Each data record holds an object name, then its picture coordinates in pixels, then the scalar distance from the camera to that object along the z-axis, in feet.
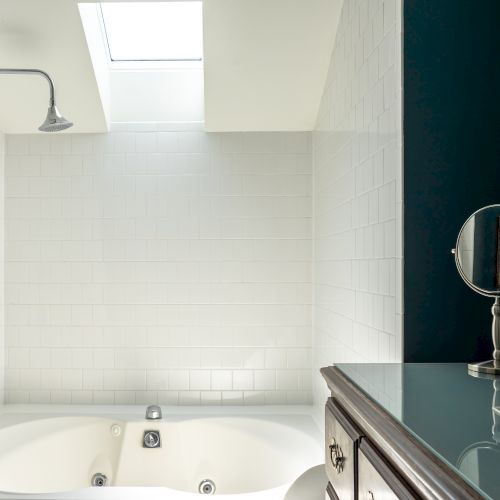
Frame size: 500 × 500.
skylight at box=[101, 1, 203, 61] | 11.26
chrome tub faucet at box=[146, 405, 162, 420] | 10.99
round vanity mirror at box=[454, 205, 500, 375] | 4.62
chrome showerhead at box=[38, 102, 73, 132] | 9.05
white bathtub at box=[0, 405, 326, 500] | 10.20
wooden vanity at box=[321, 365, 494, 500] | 2.61
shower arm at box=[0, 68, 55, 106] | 9.59
